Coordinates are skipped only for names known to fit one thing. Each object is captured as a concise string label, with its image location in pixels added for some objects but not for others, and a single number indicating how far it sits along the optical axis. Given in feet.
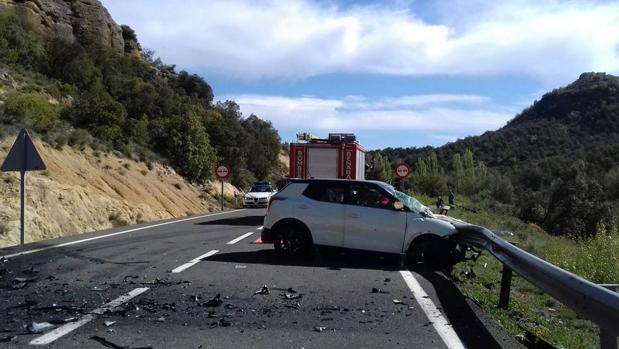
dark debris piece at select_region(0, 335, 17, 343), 19.49
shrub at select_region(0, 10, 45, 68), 133.59
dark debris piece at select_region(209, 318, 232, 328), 22.24
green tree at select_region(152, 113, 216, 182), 150.71
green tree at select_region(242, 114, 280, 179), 224.53
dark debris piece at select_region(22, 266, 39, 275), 32.63
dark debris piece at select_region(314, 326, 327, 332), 21.94
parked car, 123.19
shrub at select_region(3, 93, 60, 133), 87.45
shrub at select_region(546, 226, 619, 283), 42.91
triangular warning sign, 48.39
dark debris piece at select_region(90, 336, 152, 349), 19.21
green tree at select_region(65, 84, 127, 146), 119.34
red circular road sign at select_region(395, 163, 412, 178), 98.53
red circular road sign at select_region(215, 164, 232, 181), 120.78
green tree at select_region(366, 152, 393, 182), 97.22
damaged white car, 37.81
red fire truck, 75.66
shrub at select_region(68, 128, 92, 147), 100.99
